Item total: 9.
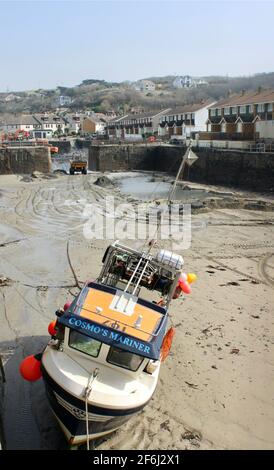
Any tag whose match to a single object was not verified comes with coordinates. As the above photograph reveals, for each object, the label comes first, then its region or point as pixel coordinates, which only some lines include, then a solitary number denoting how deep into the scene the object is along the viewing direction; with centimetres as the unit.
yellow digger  4409
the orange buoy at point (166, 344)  860
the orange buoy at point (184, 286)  952
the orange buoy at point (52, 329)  881
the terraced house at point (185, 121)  6581
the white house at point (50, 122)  11099
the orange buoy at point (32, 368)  787
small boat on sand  692
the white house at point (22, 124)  10785
